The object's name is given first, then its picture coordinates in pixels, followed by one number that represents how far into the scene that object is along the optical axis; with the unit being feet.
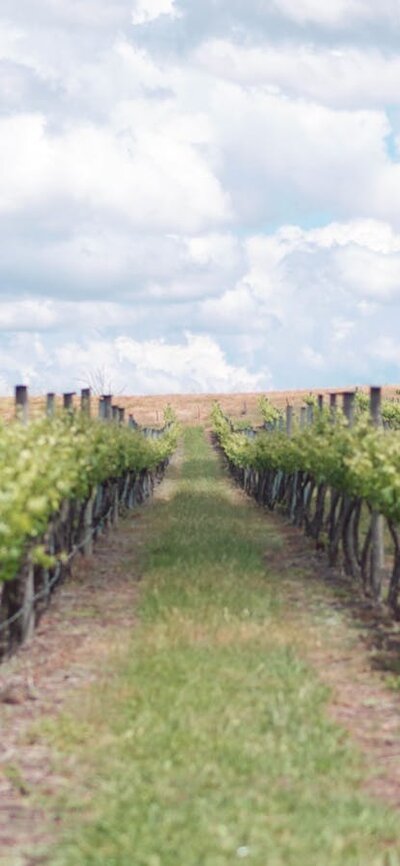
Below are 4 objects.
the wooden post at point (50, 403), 71.19
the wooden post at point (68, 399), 76.98
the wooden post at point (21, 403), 60.64
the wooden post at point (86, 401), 78.87
